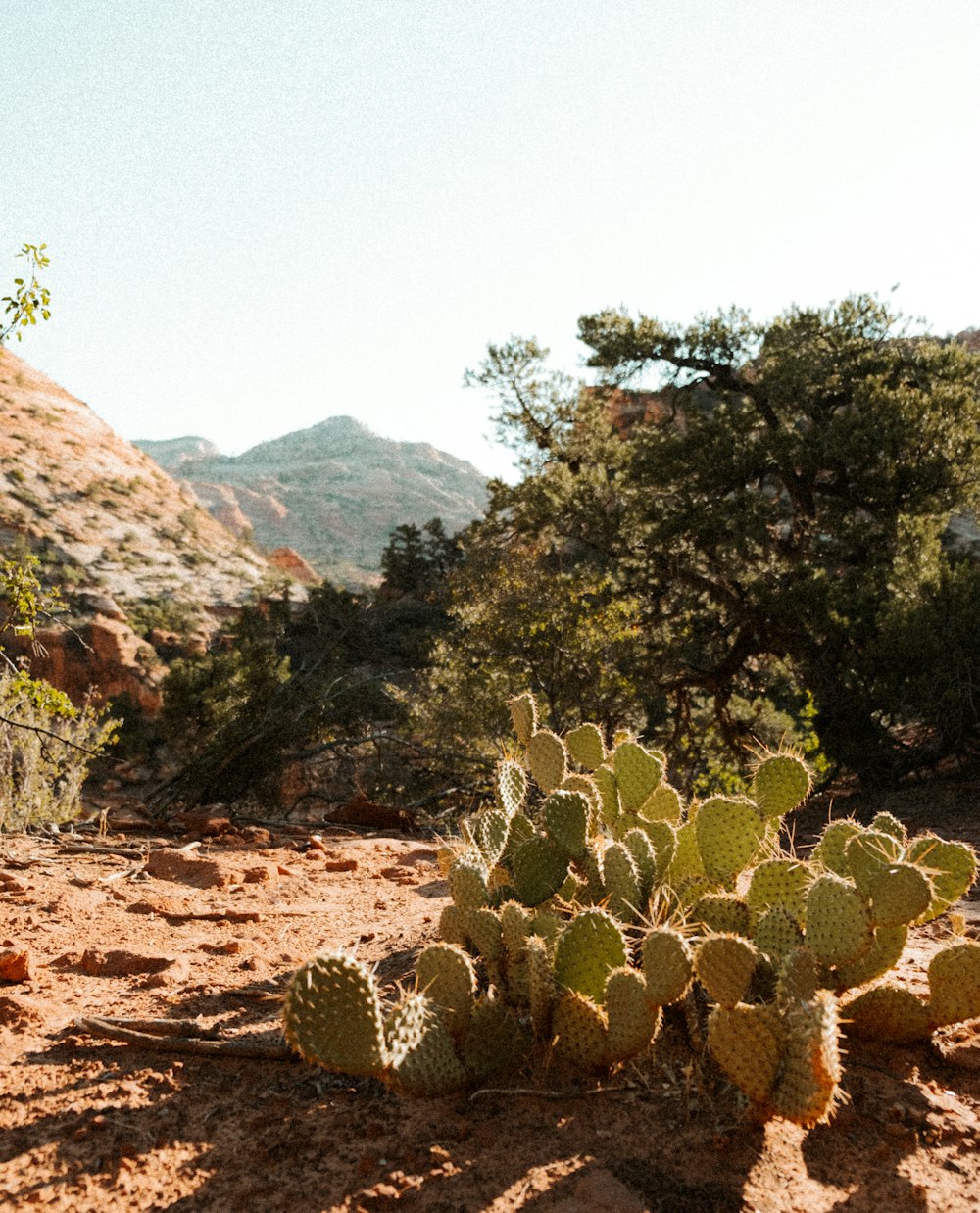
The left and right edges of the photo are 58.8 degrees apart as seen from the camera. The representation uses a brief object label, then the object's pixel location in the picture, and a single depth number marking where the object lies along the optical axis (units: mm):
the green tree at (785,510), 8914
